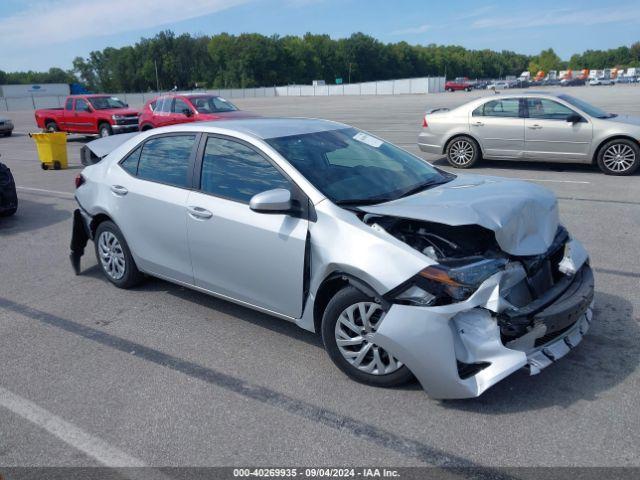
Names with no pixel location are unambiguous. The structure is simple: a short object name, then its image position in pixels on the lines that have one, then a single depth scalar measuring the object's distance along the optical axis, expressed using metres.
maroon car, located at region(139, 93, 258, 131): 16.50
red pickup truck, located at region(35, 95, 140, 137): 19.50
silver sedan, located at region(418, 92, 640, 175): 10.41
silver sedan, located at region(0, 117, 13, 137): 25.75
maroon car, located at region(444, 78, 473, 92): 82.38
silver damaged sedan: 3.26
